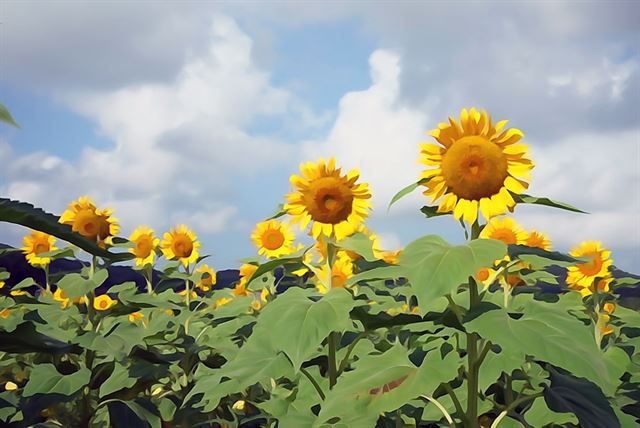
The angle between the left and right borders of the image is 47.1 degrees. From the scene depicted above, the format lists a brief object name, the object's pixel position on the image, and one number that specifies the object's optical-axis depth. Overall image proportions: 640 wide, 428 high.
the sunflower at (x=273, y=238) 5.27
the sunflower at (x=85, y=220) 4.39
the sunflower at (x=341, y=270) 4.38
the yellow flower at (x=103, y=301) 6.91
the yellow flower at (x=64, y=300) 6.78
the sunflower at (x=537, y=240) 4.58
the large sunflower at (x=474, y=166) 2.40
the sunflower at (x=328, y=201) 3.01
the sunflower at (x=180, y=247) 6.75
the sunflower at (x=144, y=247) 6.42
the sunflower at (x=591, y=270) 5.55
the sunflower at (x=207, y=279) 7.34
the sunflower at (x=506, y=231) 4.27
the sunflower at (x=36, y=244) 6.63
